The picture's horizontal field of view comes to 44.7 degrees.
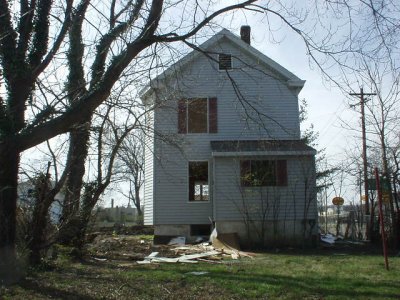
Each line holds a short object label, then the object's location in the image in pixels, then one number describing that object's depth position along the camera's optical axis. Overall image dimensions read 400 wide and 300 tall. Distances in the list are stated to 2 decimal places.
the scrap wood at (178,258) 13.41
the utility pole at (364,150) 19.39
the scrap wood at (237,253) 15.16
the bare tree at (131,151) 15.58
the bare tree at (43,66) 7.52
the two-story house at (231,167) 18.95
